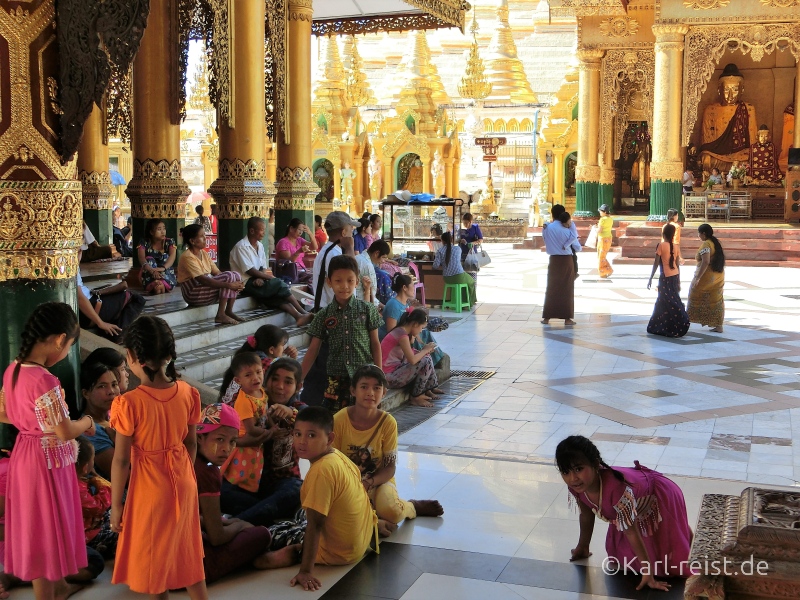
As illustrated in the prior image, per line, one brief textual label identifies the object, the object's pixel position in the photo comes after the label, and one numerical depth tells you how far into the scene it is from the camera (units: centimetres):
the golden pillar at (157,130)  1153
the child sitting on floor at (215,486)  467
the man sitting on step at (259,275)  997
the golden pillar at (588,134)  2758
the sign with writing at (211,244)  1534
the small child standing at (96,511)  495
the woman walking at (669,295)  1203
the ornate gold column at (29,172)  515
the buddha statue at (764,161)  2773
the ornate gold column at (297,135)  1392
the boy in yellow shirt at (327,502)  470
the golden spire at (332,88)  3700
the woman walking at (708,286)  1224
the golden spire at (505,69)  3750
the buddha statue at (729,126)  2791
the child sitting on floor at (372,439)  534
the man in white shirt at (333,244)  858
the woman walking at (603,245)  1920
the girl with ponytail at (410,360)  851
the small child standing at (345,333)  668
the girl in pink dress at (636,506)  455
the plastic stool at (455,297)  1436
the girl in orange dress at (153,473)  411
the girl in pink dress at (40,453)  418
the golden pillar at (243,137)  1049
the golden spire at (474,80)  3603
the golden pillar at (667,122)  2352
